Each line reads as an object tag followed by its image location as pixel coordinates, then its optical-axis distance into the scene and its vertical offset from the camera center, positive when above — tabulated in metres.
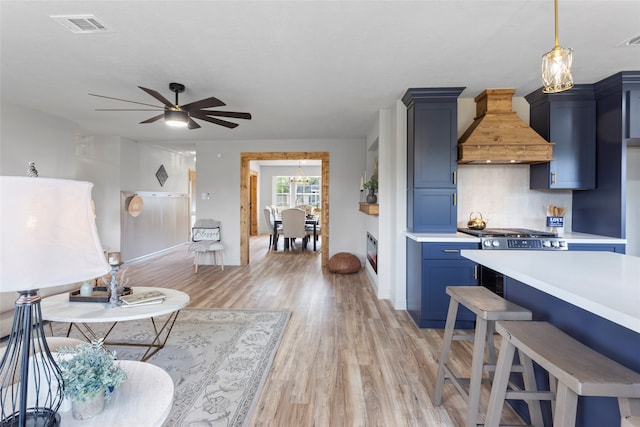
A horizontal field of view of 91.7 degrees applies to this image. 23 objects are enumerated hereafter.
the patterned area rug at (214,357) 1.81 -1.18
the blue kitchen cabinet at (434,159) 3.22 +0.49
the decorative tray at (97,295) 2.27 -0.67
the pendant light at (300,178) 10.71 +0.96
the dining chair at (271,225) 7.76 -0.50
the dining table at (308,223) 7.61 -0.42
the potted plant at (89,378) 0.85 -0.49
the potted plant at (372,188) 4.42 +0.25
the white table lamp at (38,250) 0.66 -0.10
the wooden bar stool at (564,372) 0.91 -0.52
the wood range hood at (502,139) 3.10 +0.67
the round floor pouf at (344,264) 5.24 -0.99
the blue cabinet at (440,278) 2.96 -0.69
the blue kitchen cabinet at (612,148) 2.89 +0.56
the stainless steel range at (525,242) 2.83 -0.33
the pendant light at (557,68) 1.46 +0.66
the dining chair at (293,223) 7.15 -0.41
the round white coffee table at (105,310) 1.99 -0.71
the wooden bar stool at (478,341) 1.49 -0.74
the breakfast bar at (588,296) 0.99 -0.30
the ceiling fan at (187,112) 2.82 +0.91
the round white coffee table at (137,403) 0.88 -0.61
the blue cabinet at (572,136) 3.15 +0.71
